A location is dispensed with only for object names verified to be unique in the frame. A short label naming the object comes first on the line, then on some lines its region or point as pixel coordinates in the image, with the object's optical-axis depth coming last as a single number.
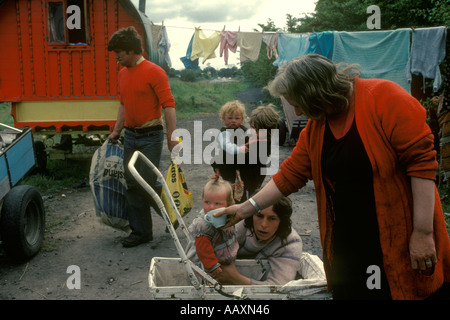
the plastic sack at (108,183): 4.74
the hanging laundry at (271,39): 10.50
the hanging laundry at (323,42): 9.28
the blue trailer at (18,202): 4.10
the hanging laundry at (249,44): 10.53
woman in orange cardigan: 1.78
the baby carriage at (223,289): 2.41
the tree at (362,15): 10.26
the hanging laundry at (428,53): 8.01
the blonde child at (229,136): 4.37
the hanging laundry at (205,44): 10.70
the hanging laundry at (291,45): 10.10
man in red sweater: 4.46
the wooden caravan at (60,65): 8.70
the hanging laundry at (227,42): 10.64
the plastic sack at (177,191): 4.48
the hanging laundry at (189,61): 11.11
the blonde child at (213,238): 2.75
